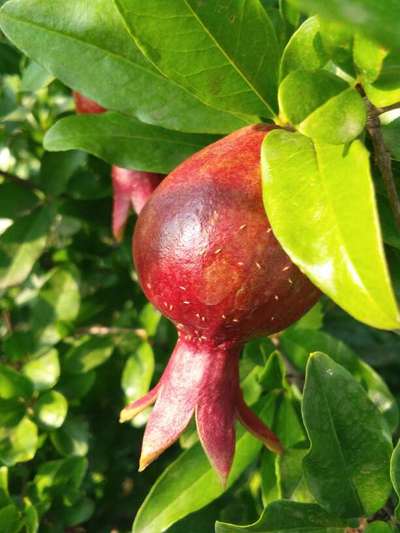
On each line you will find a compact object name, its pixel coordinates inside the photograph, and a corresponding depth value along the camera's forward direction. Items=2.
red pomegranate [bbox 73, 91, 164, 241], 0.17
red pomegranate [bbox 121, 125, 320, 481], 0.11
